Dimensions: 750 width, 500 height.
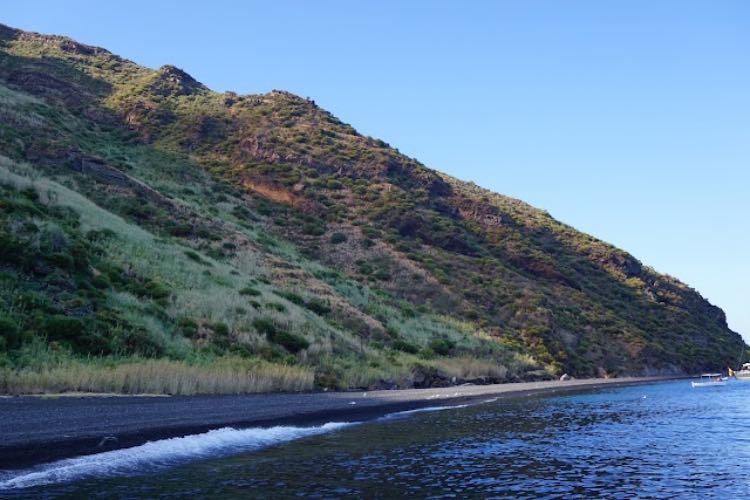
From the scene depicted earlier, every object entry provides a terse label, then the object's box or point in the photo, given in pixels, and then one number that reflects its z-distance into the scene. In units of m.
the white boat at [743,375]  52.45
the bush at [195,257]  38.00
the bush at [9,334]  17.98
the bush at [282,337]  29.42
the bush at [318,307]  38.94
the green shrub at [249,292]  34.75
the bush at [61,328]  20.16
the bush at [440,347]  40.72
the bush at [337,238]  62.09
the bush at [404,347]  38.31
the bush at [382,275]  56.88
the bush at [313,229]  63.09
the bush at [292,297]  38.31
